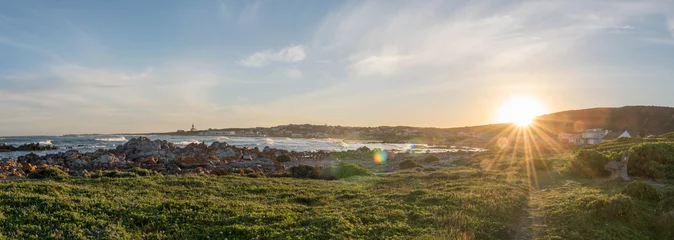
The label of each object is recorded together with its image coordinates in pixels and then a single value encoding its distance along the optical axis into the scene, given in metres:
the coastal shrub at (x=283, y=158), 50.33
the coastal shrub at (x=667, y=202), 14.73
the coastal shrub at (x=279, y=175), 29.24
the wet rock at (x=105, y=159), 35.10
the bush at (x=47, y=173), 22.19
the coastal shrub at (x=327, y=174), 30.57
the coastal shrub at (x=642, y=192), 16.28
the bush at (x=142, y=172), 24.80
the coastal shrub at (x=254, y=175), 27.80
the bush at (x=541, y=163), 32.94
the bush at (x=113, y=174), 22.62
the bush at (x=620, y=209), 14.33
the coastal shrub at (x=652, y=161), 22.91
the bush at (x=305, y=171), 30.41
